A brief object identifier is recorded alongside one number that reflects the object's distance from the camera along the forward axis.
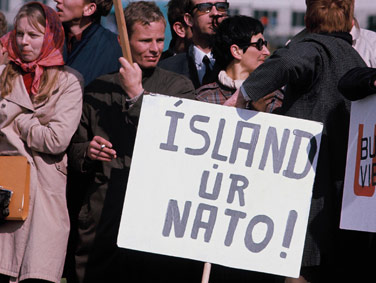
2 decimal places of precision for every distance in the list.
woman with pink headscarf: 10.02
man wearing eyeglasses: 11.98
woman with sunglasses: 10.78
